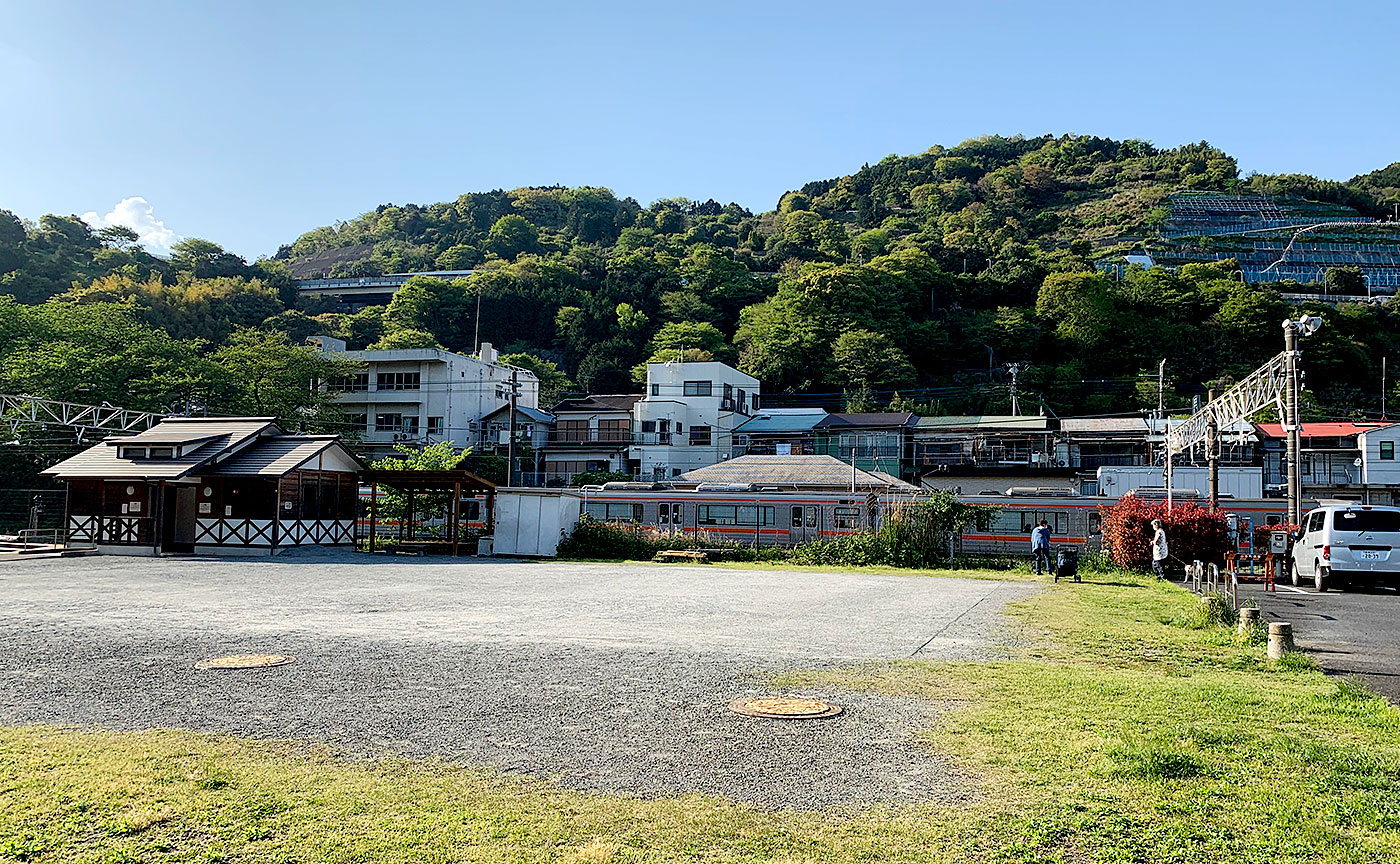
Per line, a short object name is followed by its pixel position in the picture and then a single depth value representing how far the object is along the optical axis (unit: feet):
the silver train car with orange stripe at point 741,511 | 97.30
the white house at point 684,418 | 180.24
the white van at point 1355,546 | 58.70
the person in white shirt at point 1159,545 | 65.68
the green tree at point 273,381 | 150.00
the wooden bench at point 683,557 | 88.63
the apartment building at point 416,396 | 192.75
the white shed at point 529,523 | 93.09
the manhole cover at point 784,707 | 21.58
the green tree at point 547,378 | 234.79
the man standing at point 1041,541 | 76.89
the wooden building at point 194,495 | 88.79
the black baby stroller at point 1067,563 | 70.69
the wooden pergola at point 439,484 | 89.56
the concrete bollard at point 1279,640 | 29.86
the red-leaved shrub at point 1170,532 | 71.41
